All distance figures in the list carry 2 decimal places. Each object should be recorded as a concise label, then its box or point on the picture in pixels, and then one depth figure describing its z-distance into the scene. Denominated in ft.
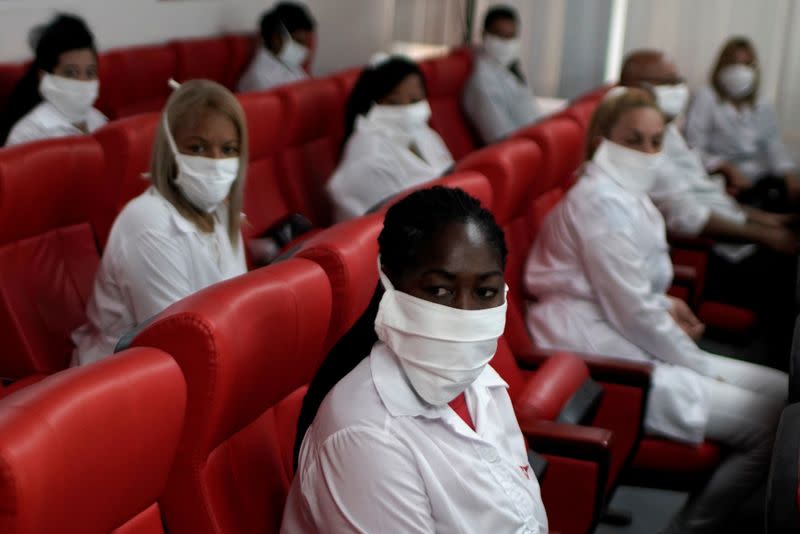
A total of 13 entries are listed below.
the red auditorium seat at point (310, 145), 15.61
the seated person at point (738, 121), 21.84
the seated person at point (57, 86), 13.70
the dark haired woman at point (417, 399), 5.19
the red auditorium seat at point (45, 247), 9.29
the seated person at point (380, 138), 14.70
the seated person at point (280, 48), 20.99
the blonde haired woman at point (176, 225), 8.65
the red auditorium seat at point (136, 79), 18.13
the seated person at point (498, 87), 21.98
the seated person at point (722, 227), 15.62
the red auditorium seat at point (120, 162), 10.69
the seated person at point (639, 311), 9.86
